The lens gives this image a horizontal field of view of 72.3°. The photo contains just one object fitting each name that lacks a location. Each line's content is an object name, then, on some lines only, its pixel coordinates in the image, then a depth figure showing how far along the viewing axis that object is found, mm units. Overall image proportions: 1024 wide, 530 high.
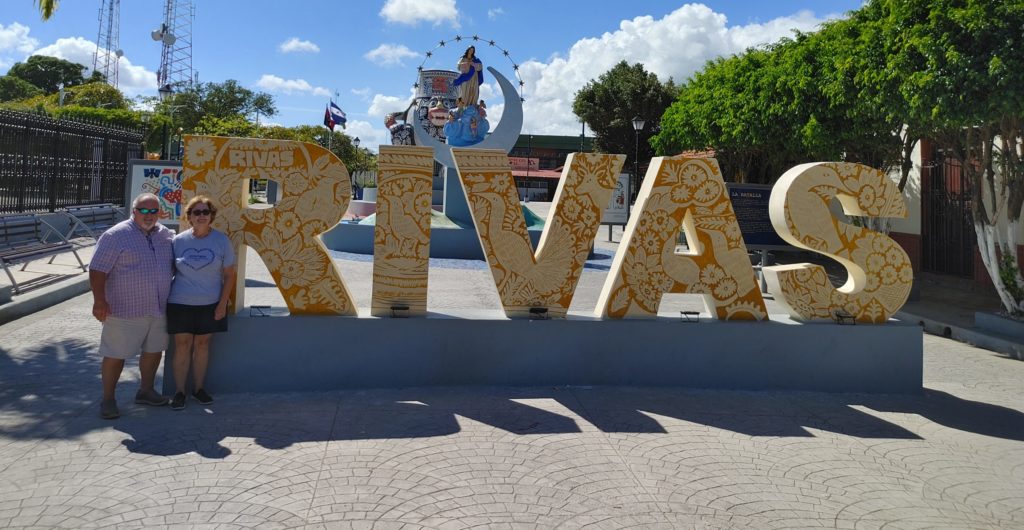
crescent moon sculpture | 19078
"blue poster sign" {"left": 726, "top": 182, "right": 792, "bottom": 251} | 12695
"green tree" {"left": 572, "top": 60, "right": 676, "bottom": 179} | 40750
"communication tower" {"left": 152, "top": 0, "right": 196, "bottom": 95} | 75625
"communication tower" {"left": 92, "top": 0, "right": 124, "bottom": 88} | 89062
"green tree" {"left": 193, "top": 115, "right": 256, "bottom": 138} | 43562
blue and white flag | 40594
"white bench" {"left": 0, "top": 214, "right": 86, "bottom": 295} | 10023
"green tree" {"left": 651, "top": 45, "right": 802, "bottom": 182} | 15148
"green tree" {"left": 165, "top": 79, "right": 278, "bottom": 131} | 52719
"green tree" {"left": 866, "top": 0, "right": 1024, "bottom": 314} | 8703
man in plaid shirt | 5047
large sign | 6000
